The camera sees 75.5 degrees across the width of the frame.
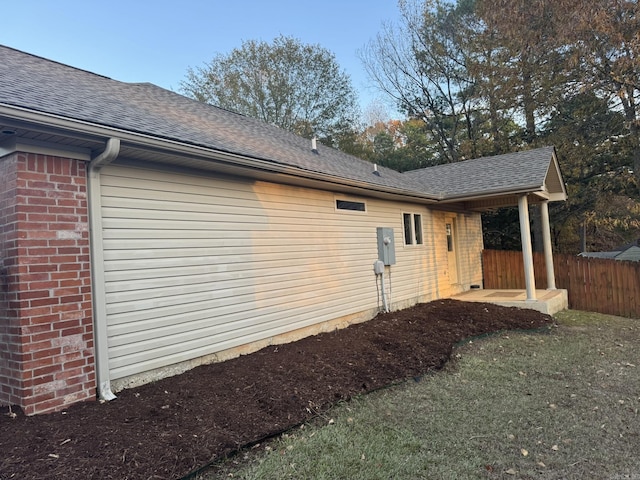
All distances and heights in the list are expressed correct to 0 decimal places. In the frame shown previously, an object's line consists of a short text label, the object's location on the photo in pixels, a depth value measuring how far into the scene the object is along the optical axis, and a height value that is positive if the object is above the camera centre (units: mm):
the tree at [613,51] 10852 +5345
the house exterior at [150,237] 3477 +285
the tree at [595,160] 14789 +2815
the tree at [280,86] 23172 +9769
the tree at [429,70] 20453 +9255
